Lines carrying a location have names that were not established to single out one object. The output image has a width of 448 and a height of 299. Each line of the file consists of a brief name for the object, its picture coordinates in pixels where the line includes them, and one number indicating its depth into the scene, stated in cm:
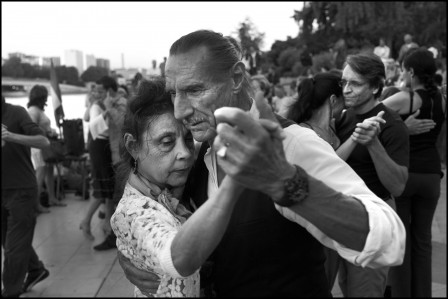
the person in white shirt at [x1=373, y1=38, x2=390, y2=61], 1049
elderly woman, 111
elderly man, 103
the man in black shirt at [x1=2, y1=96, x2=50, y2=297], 440
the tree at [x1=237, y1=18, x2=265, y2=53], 3290
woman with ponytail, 295
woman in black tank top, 385
